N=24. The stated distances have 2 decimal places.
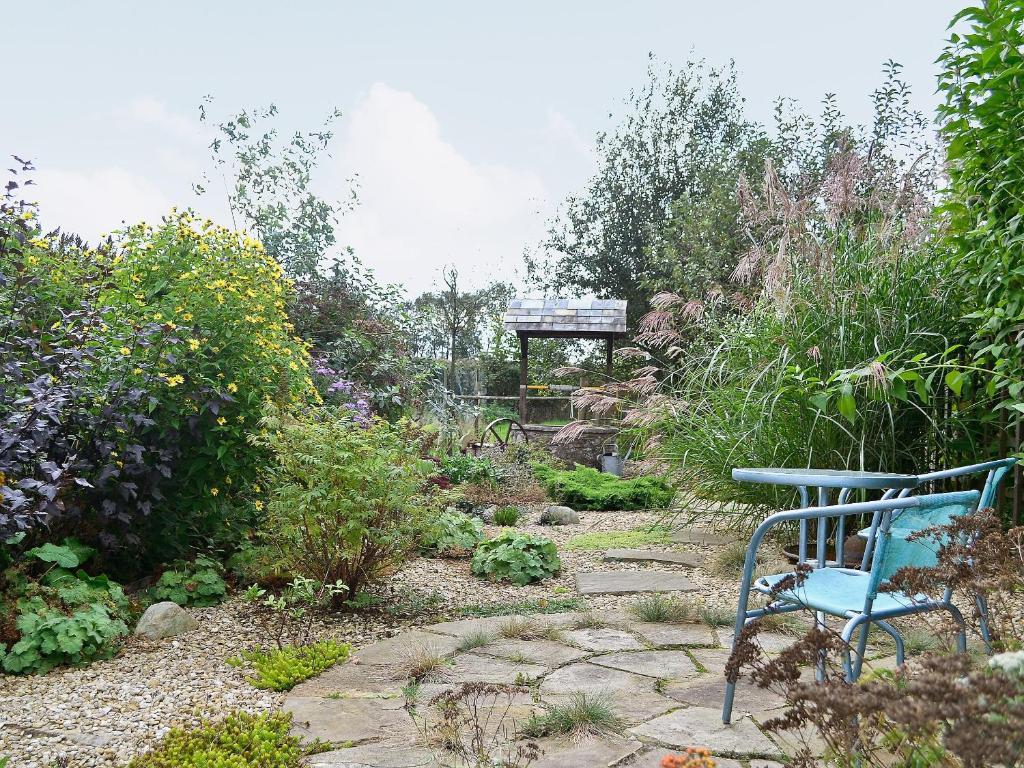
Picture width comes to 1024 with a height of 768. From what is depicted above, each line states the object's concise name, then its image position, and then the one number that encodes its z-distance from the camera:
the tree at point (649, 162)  16.41
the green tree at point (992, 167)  3.20
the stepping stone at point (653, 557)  4.88
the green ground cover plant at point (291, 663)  2.79
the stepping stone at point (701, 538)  5.33
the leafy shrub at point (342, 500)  3.63
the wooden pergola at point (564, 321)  12.66
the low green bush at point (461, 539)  5.07
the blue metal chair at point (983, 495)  2.12
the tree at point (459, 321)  17.28
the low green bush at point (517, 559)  4.53
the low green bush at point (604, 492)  7.43
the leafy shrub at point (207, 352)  4.02
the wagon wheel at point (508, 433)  10.44
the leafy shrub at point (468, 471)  7.78
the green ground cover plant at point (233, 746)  2.13
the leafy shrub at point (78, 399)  3.52
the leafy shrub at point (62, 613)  3.03
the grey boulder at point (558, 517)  6.76
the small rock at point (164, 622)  3.35
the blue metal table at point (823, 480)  2.36
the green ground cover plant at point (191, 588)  3.75
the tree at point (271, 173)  11.48
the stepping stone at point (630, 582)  4.21
